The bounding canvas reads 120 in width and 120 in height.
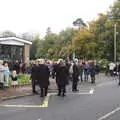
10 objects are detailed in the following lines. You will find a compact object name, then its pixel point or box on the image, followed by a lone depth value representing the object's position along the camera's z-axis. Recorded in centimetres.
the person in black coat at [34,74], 1026
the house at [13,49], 2087
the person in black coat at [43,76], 990
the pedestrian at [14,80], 1198
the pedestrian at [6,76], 1149
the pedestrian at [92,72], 1611
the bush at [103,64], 2681
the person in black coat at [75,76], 1192
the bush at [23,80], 1281
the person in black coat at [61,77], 1023
